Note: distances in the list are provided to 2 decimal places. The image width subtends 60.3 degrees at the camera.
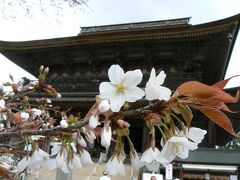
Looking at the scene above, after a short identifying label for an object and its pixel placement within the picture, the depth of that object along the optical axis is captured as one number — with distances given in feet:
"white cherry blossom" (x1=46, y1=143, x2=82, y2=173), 0.63
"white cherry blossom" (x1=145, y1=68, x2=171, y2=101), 0.55
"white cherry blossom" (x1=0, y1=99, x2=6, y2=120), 0.98
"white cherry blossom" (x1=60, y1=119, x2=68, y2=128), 0.59
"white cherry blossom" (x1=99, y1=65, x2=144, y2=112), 0.54
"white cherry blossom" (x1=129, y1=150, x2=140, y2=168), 0.62
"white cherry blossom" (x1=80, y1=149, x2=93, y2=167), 0.64
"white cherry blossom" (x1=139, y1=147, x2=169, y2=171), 0.60
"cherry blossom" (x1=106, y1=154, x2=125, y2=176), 0.61
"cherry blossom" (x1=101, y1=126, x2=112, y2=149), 0.55
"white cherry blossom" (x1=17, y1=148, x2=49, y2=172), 0.70
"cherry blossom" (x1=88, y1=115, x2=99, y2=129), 0.55
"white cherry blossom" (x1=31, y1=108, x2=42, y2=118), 1.14
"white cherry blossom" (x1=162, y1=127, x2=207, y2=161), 0.59
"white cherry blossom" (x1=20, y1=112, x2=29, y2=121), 0.91
